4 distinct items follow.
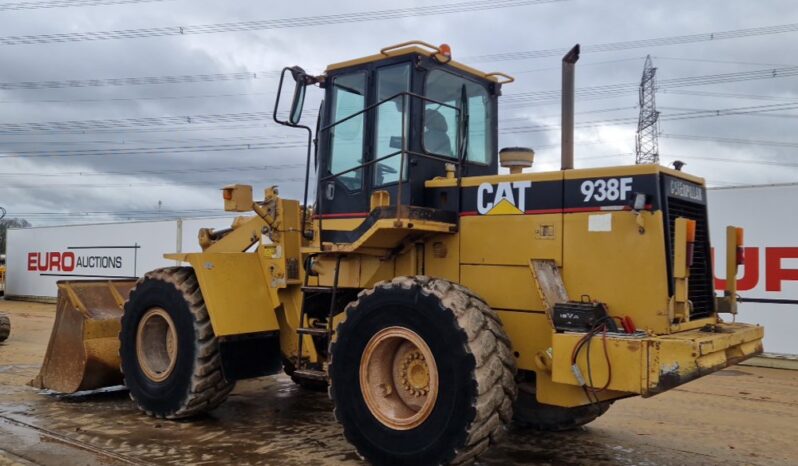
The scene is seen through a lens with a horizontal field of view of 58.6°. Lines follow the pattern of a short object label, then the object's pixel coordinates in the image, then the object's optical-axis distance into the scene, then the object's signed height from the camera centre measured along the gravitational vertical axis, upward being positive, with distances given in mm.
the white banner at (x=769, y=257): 11812 +168
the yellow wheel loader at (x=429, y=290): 4781 -235
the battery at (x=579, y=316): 4691 -352
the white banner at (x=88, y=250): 21438 +134
